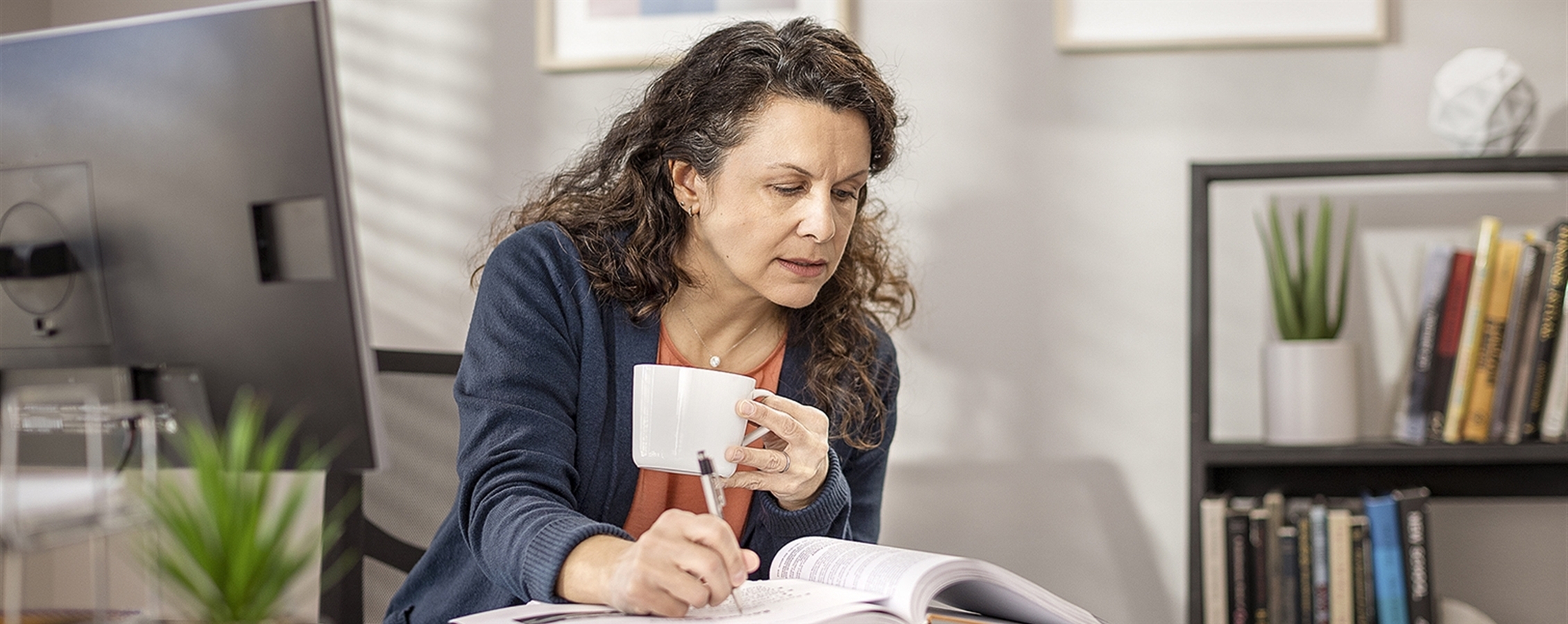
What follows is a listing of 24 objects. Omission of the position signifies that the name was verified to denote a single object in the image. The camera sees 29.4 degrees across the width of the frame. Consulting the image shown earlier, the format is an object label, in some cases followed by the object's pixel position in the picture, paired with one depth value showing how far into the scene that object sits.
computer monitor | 2.72
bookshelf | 3.28
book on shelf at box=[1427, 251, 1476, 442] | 3.30
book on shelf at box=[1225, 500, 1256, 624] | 3.30
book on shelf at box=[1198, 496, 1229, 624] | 3.31
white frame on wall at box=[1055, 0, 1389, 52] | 3.47
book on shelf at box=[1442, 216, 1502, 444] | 3.28
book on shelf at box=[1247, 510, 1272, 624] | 3.30
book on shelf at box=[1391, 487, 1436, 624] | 3.27
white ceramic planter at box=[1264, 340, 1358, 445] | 3.32
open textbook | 2.63
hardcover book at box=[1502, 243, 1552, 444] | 3.28
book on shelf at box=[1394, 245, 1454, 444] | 3.31
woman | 2.86
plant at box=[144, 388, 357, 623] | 1.65
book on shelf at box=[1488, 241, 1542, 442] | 3.28
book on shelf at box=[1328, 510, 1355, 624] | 3.28
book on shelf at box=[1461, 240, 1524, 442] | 3.29
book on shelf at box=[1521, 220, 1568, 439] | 3.27
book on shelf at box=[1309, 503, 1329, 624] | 3.29
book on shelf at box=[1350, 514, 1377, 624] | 3.28
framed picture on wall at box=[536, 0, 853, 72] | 3.57
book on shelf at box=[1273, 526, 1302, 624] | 3.29
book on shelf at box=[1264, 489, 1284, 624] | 3.30
